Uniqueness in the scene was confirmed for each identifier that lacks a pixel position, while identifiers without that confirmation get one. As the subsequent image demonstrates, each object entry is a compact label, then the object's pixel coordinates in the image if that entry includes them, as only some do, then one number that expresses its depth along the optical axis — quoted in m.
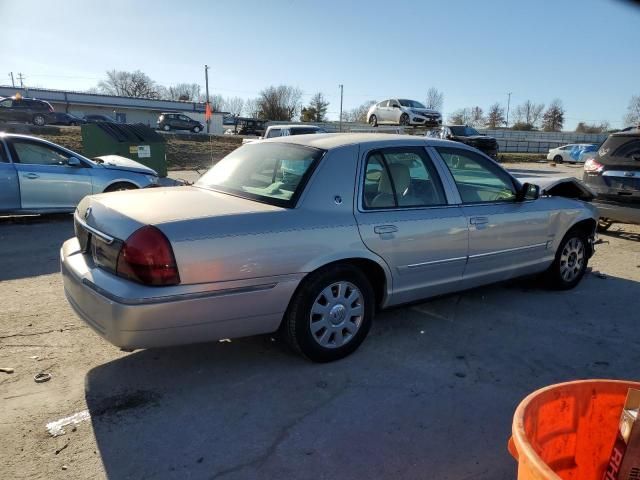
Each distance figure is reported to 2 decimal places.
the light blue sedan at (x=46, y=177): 8.03
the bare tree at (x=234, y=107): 116.69
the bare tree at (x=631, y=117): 78.44
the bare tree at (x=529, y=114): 102.31
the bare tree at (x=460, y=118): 86.17
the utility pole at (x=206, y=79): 58.71
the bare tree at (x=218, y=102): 110.50
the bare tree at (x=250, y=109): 99.28
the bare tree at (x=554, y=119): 92.31
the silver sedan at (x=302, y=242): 2.95
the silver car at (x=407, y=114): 27.14
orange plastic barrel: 1.85
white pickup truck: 17.80
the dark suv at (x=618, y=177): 7.73
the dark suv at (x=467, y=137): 24.73
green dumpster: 13.46
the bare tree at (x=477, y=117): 102.55
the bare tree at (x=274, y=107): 67.50
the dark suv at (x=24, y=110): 34.06
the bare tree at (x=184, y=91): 112.31
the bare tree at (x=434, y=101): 102.24
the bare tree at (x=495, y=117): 99.79
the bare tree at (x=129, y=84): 97.12
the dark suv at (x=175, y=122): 44.94
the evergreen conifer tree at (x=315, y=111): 71.88
